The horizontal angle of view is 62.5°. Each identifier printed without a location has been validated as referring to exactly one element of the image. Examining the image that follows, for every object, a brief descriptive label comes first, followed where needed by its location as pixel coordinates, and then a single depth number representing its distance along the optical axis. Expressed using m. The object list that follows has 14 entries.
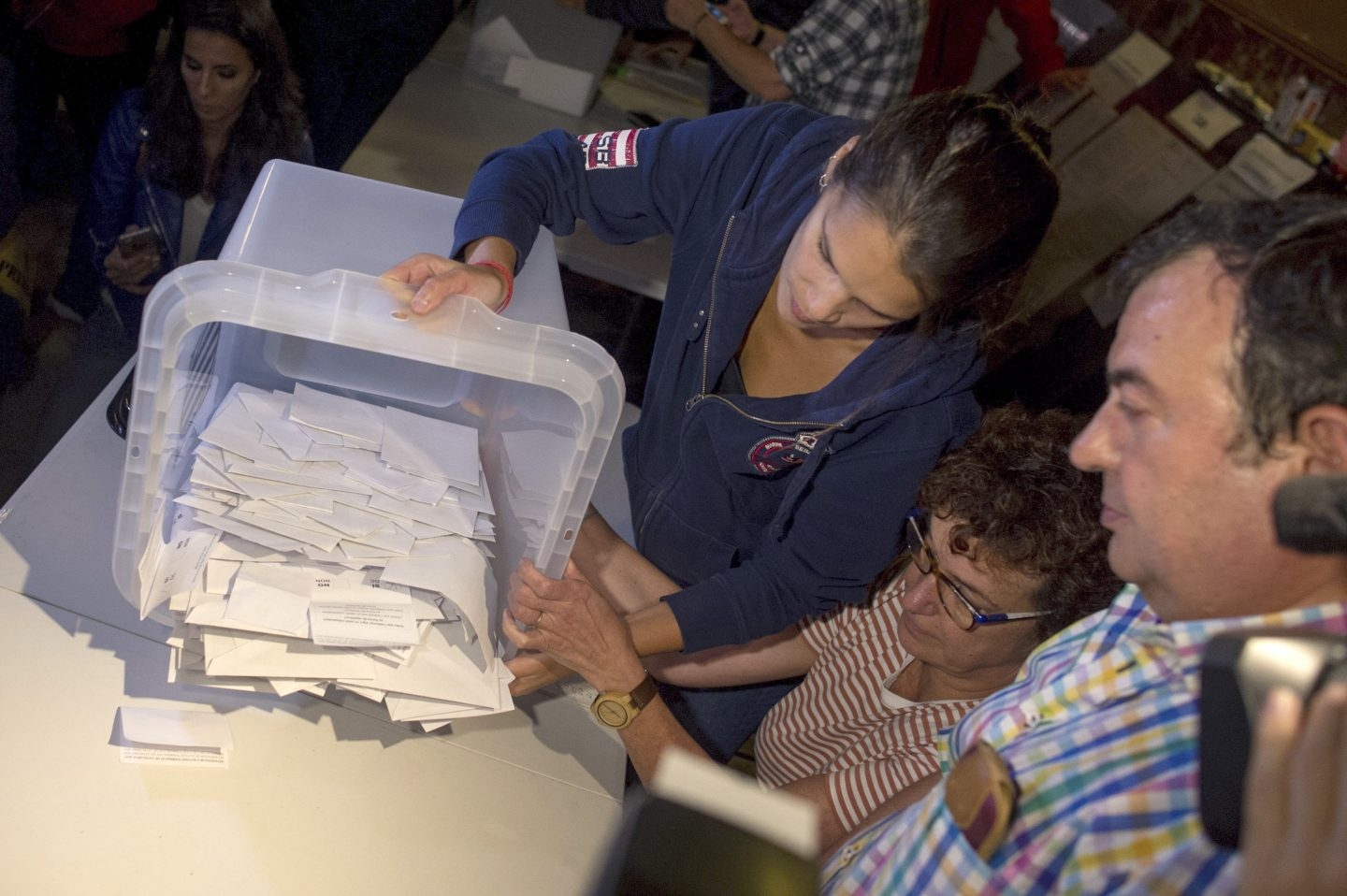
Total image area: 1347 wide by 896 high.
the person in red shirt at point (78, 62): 1.68
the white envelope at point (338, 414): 1.27
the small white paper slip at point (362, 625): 1.20
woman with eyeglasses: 1.34
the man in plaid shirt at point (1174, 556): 0.75
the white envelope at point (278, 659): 1.18
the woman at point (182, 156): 1.81
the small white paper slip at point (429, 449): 1.30
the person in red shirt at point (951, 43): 2.42
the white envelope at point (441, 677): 1.24
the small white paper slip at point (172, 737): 1.20
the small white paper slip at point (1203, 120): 2.72
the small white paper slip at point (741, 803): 0.49
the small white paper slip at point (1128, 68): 2.98
